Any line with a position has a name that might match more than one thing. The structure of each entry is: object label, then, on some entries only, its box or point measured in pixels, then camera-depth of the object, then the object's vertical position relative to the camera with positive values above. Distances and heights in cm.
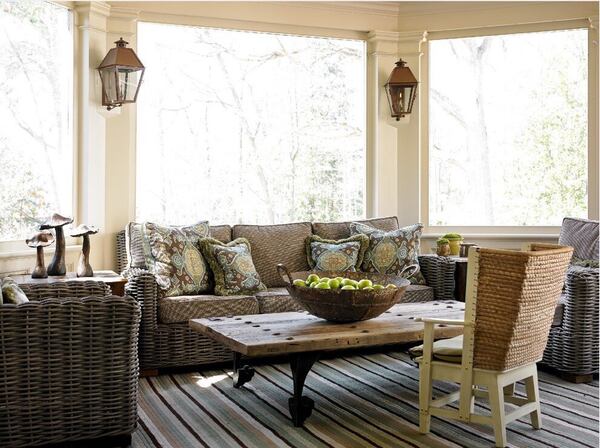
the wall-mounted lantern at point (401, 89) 591 +107
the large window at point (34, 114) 475 +72
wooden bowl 362 -39
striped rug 329 -96
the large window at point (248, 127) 560 +75
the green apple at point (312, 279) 376 -29
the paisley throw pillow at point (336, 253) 528 -23
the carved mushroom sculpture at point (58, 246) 455 -15
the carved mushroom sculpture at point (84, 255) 456 -21
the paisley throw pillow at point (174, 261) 473 -26
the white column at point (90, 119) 516 +72
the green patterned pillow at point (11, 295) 309 -31
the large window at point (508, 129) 592 +76
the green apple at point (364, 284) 369 -31
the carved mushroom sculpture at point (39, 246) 442 -15
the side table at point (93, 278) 431 -35
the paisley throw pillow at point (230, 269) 487 -32
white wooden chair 311 -48
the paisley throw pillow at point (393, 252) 536 -22
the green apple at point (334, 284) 367 -31
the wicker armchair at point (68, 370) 296 -62
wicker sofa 449 -48
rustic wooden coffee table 333 -53
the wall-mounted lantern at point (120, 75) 502 +101
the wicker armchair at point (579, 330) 428 -63
